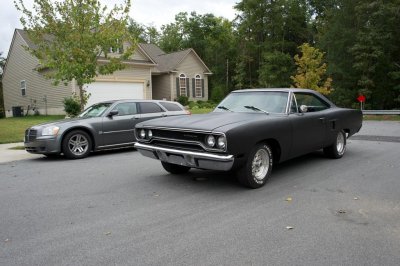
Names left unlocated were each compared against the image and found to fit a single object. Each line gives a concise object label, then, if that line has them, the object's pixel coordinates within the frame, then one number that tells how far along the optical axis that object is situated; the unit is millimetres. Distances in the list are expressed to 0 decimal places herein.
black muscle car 5090
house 24859
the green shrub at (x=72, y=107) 20719
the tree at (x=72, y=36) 13148
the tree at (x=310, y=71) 27844
